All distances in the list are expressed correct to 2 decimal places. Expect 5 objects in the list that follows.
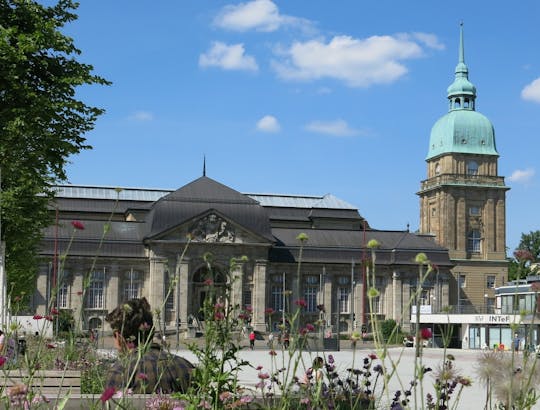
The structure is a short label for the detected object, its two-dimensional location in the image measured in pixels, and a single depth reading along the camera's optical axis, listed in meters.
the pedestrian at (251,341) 46.16
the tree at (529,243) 116.32
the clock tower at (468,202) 92.31
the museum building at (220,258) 72.88
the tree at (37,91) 22.17
